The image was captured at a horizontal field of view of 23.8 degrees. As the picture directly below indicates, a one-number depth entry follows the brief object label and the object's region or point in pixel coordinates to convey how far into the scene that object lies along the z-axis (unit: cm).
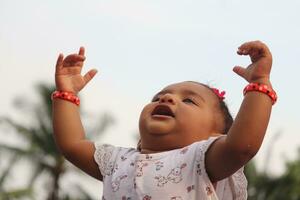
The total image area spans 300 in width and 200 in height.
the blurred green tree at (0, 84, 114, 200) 1563
